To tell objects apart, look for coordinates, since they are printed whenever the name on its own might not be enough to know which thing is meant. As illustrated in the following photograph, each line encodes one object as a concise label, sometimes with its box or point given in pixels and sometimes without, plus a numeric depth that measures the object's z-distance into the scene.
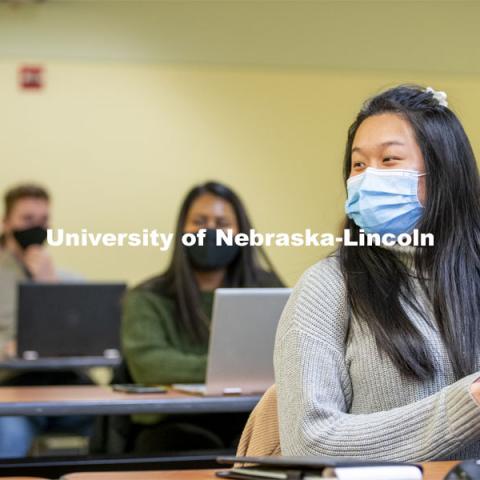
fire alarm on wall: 5.44
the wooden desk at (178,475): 1.43
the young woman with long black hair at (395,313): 1.65
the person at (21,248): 4.80
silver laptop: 2.80
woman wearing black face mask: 3.21
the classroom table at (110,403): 2.59
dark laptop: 3.98
